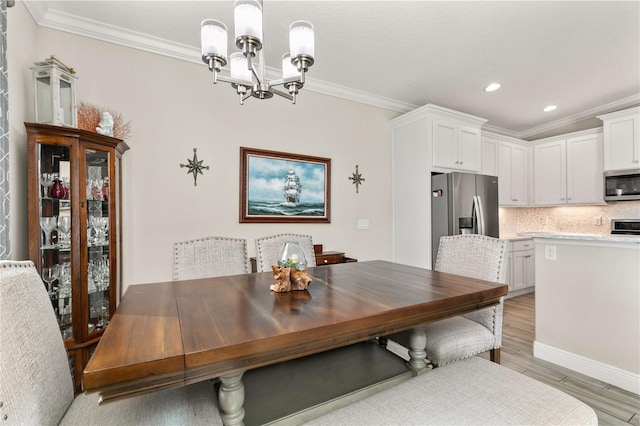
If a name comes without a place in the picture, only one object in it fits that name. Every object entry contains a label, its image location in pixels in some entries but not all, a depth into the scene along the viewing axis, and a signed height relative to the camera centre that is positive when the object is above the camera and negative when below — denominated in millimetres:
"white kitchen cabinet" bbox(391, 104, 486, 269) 3672 +664
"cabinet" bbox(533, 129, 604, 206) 4301 +618
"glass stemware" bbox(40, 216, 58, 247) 1941 -76
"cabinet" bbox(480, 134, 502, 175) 4564 +843
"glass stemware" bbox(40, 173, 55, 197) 1946 +223
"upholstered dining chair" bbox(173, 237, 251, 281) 1956 -317
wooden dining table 783 -391
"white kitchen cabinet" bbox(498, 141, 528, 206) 4824 +589
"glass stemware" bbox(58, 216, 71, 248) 2006 -106
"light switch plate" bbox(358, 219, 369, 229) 3858 -170
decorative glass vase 1510 -238
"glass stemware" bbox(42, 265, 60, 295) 1972 -410
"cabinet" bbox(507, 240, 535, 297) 4547 -949
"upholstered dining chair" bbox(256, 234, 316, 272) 2188 -282
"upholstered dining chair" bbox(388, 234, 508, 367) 1594 -692
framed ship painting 3121 +280
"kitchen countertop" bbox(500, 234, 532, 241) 4680 -484
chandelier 1359 +837
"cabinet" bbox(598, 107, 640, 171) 3744 +907
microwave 3779 +301
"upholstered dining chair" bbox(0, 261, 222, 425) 744 -480
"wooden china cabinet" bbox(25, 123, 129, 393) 1900 -71
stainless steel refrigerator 3592 +44
